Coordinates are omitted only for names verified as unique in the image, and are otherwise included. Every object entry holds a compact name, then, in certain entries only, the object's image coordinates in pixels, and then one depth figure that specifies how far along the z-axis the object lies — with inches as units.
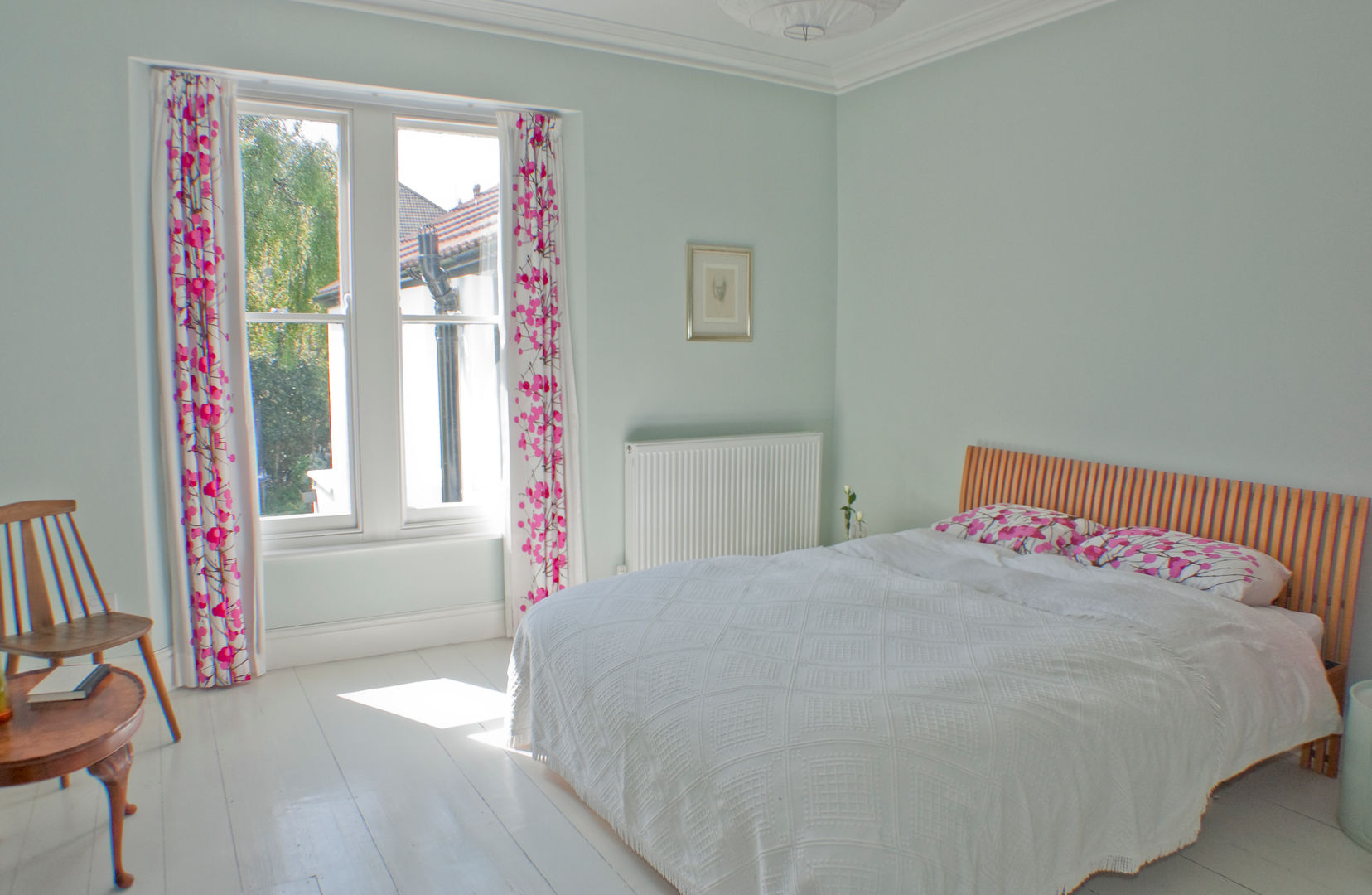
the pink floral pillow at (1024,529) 130.0
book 94.0
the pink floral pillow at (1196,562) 108.7
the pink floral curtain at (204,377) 132.3
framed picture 173.2
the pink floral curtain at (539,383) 157.6
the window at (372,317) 147.4
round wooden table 80.4
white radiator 167.5
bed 70.9
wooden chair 108.0
